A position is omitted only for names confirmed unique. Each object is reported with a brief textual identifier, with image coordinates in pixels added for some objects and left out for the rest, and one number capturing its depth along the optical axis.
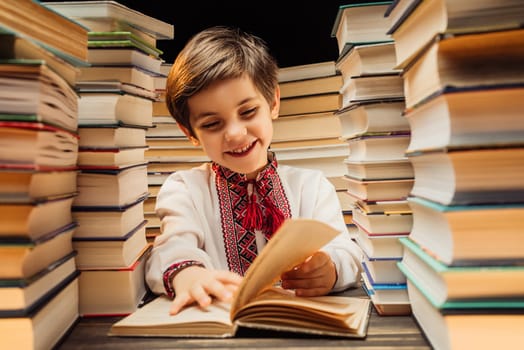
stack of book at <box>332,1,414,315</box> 0.89
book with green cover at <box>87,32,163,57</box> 0.99
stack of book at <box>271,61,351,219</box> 1.45
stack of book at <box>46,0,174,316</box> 0.92
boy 0.99
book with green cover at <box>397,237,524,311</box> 0.63
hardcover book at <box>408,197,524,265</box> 0.62
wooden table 0.74
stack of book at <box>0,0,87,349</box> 0.66
